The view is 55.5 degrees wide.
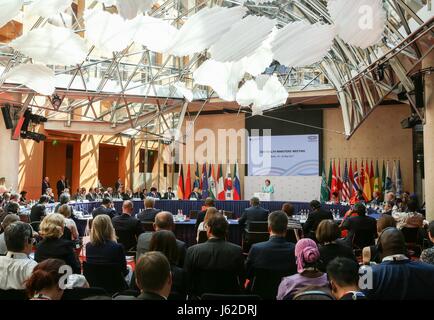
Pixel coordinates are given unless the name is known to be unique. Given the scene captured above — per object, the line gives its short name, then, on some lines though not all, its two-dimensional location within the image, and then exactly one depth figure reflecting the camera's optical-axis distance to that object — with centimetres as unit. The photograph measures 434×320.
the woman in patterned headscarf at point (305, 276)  326
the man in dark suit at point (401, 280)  309
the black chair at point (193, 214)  1192
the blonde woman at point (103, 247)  451
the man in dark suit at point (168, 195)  1941
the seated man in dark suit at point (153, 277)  252
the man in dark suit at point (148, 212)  858
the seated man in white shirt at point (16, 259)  356
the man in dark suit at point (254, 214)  945
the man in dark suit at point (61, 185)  1930
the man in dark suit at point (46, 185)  1771
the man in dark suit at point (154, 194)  1852
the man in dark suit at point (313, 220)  843
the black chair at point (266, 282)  414
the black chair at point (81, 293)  304
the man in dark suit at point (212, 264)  396
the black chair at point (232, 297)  272
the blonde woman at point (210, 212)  627
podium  1806
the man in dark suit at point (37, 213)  862
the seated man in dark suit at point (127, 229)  705
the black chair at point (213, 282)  396
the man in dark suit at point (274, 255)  414
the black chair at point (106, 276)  436
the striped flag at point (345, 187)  1799
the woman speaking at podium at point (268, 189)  1809
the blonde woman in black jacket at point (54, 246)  446
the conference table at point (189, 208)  1036
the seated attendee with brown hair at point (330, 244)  427
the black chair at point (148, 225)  837
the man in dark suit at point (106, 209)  892
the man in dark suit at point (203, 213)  897
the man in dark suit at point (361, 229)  727
